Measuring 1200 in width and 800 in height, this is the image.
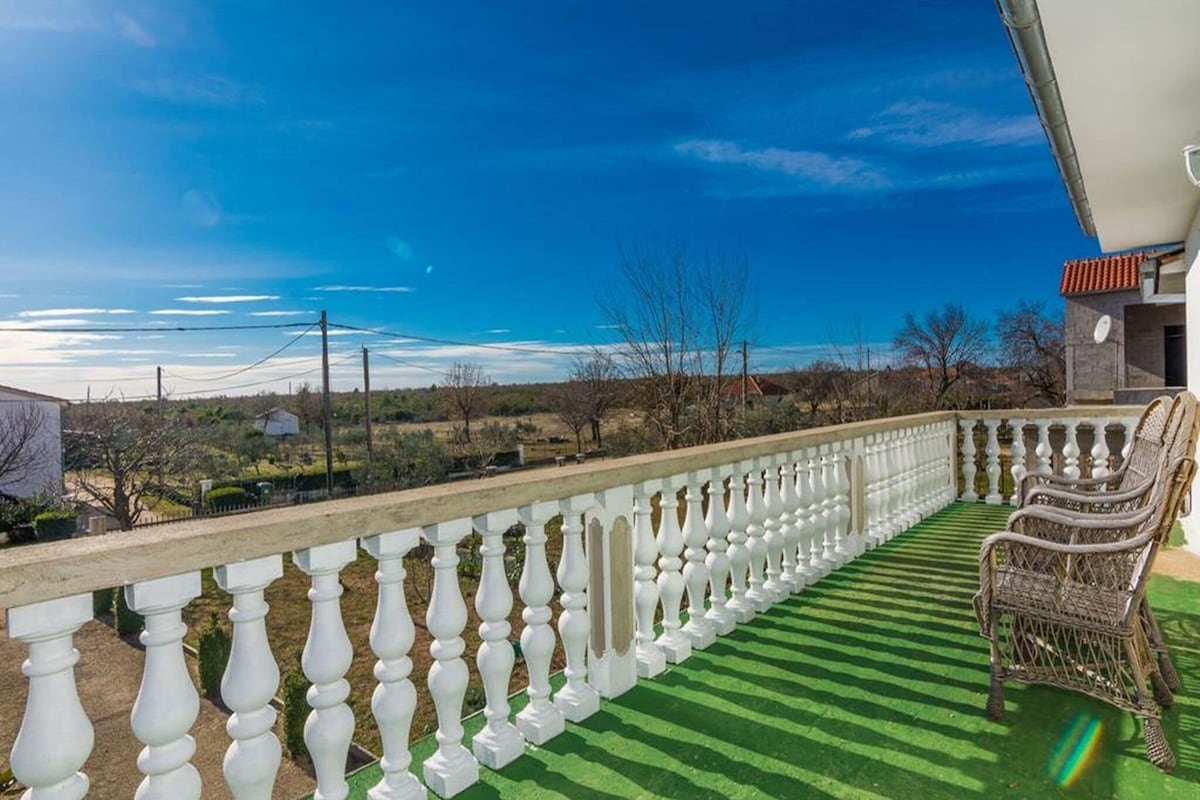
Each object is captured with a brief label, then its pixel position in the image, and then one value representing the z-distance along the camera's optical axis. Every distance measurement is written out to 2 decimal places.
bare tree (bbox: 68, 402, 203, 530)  15.46
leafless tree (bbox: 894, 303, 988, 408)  19.91
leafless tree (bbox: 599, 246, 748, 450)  10.77
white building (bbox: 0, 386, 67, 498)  18.61
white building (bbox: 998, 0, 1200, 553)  2.40
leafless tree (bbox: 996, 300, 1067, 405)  21.27
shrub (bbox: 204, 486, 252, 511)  17.15
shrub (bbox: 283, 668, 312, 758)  5.83
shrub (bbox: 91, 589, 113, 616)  11.18
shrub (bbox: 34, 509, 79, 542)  15.07
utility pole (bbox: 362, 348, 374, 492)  20.69
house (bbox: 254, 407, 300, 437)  30.03
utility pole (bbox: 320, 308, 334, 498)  18.33
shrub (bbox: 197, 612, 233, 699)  7.61
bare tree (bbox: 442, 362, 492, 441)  26.17
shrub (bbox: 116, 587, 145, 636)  10.68
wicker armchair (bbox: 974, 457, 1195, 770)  1.79
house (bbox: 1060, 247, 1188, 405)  13.36
